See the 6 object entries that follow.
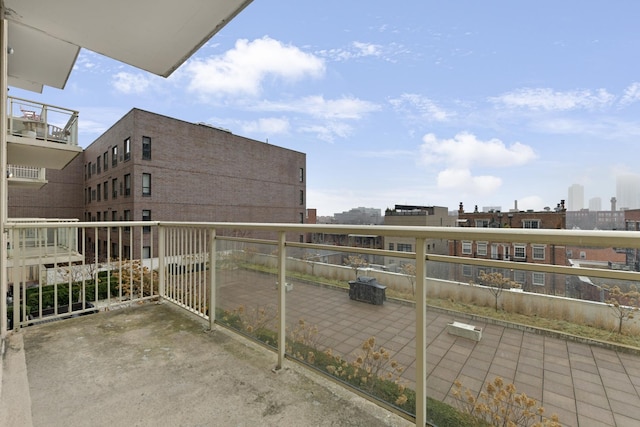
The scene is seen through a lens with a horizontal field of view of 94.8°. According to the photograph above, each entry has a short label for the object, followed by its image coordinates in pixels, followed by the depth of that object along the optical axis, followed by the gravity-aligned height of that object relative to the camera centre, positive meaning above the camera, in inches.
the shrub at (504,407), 46.6 -32.8
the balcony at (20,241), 107.3 -11.7
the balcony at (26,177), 428.5 +50.9
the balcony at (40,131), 276.5 +78.8
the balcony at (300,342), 45.0 -29.9
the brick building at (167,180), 716.7 +88.2
